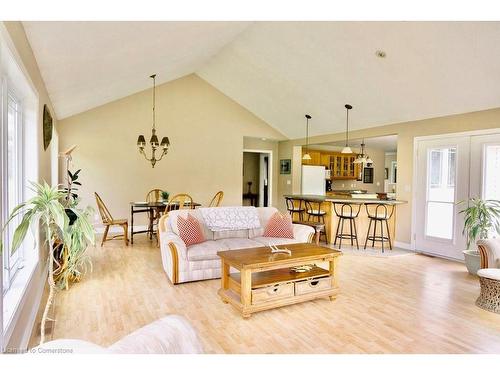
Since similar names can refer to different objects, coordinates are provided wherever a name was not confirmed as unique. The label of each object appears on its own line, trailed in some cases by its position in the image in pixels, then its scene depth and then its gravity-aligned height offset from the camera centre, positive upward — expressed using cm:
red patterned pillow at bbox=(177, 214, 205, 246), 412 -62
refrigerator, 915 +8
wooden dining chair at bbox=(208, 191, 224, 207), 774 -44
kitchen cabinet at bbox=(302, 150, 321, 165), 934 +71
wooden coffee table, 306 -96
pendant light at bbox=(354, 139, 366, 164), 655 +48
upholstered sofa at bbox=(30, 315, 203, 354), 118 -65
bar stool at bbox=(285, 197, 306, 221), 706 -53
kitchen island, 614 -62
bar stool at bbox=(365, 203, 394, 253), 602 -60
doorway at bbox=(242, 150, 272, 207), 1042 +10
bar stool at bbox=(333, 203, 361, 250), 615 -65
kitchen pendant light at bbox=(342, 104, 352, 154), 610 +117
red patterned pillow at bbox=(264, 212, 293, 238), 466 -64
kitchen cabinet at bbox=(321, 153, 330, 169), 966 +68
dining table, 609 -47
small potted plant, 667 -31
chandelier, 604 +68
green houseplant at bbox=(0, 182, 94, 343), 166 -23
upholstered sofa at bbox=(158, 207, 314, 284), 390 -80
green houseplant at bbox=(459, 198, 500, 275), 450 -53
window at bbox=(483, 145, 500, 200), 483 +19
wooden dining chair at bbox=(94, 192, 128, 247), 586 -74
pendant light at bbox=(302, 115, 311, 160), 755 +124
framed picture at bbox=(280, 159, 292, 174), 915 +46
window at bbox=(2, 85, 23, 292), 240 +5
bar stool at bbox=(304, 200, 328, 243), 654 -61
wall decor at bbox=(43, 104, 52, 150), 387 +65
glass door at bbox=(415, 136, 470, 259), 525 -14
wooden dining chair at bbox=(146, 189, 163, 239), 653 -54
